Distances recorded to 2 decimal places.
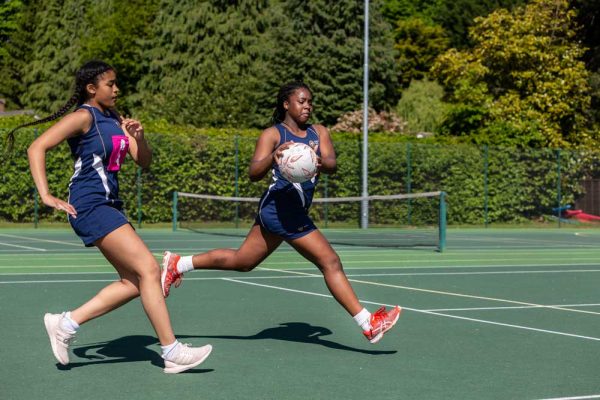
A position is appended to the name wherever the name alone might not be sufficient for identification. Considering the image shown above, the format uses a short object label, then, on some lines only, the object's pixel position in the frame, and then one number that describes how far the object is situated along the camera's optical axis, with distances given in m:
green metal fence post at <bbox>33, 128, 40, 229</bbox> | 30.17
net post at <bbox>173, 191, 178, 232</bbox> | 29.47
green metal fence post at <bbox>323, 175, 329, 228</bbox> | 32.62
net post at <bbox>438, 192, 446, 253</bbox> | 20.50
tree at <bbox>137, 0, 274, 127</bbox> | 54.78
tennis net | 29.64
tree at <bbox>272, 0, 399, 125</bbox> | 54.61
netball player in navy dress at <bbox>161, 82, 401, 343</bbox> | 7.80
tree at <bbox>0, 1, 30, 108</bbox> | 81.69
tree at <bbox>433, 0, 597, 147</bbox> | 43.69
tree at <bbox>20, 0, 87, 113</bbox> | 66.81
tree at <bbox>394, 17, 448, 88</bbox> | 75.81
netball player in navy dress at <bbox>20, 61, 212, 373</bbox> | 6.85
